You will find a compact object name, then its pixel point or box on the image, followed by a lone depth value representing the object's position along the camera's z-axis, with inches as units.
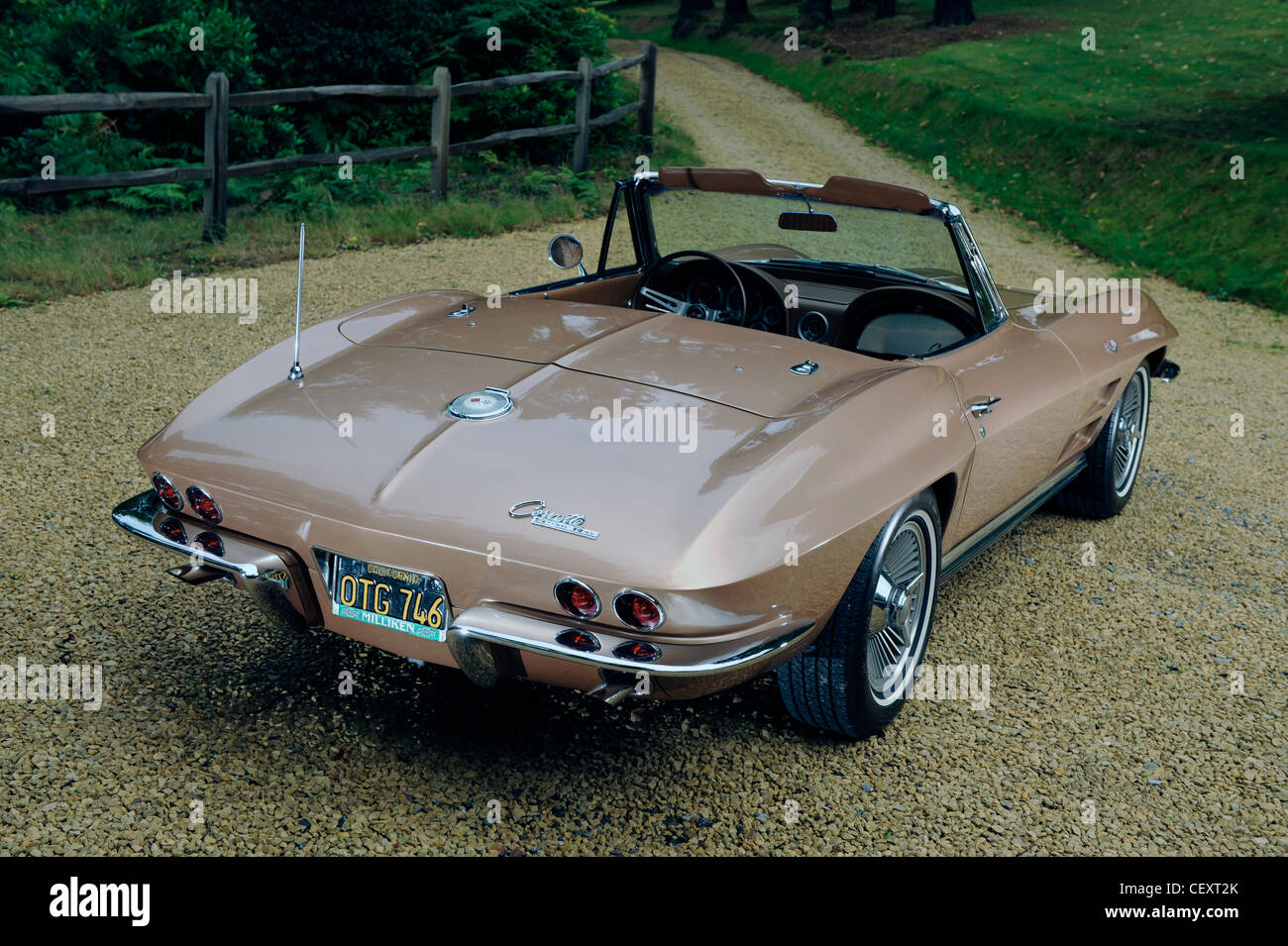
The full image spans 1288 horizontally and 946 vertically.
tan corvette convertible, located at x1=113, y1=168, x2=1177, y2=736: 103.7
